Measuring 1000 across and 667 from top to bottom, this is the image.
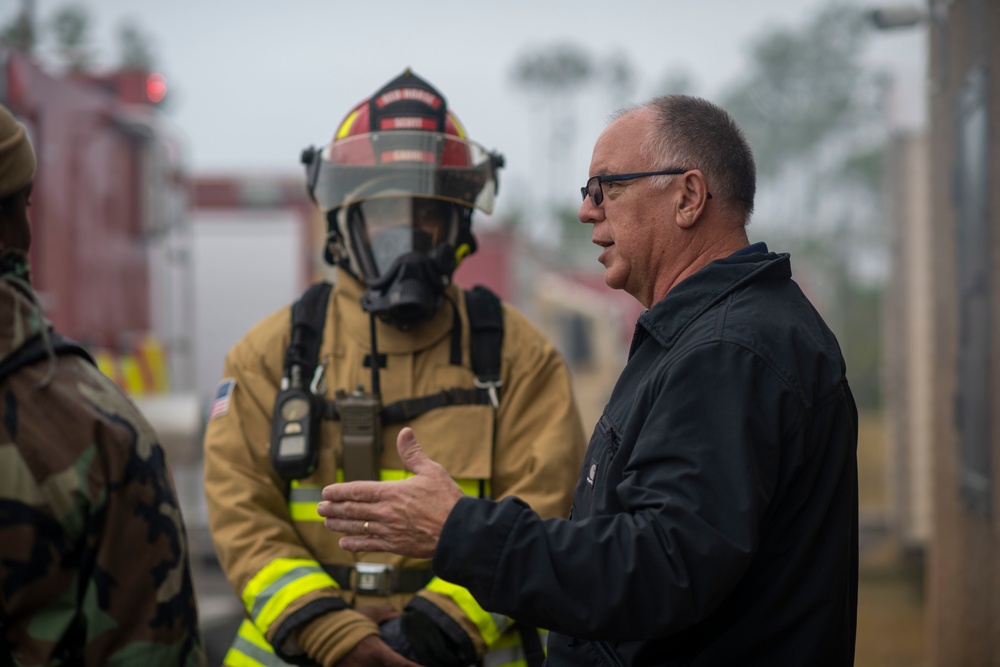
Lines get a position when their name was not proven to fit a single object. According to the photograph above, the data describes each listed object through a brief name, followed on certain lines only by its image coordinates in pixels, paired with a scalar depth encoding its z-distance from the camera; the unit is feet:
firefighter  8.85
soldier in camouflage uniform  5.78
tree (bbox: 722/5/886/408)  134.92
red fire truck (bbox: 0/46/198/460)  19.02
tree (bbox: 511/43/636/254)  189.98
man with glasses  5.89
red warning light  24.06
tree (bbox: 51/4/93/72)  89.40
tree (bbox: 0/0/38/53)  34.65
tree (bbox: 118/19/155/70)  105.45
